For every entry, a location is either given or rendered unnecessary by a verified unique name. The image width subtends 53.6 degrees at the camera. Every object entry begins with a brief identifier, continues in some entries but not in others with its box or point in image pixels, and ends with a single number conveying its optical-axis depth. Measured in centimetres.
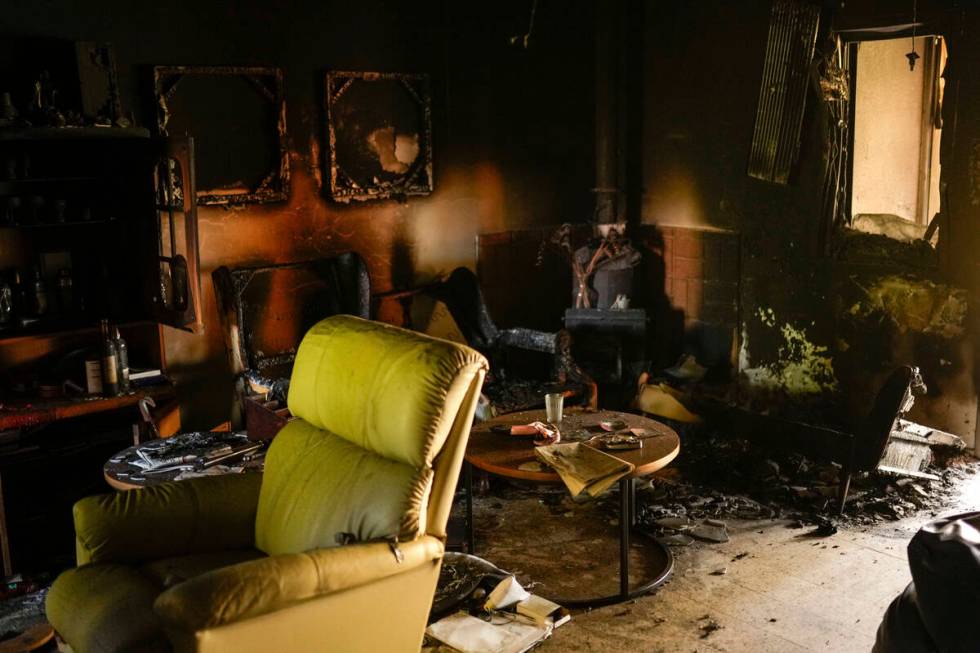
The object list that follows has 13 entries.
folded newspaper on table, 362
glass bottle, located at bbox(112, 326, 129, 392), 478
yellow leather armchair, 263
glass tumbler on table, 427
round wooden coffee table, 382
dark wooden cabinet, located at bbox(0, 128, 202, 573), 446
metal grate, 554
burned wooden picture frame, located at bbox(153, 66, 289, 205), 511
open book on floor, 317
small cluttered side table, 388
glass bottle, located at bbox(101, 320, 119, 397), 469
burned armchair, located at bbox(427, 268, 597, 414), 552
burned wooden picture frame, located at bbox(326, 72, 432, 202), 577
